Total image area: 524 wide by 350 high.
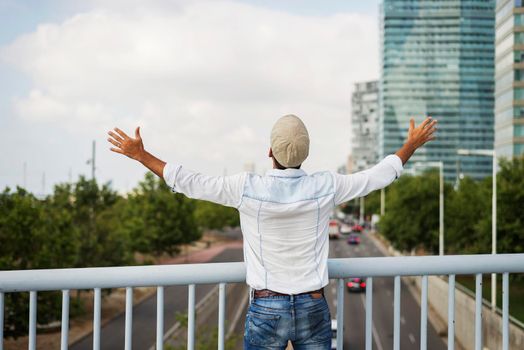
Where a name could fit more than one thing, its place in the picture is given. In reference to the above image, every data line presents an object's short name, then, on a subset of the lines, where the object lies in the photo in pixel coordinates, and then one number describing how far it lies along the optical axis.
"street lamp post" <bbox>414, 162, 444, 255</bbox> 31.93
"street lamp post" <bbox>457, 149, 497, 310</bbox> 22.67
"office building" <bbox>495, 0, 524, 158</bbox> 60.88
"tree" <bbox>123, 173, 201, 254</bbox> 46.22
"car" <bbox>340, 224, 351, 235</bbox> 101.25
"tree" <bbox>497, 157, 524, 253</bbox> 25.89
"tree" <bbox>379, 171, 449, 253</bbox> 42.62
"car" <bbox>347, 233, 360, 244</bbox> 77.12
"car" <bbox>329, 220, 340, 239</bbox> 88.67
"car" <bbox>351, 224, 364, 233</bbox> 108.06
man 2.79
